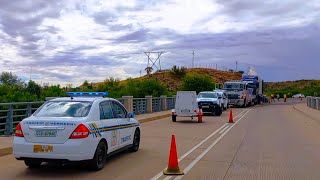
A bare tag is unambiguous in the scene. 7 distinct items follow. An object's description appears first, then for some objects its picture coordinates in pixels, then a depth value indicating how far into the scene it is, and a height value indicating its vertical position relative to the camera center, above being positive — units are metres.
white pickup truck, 20.71 -0.55
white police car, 5.77 -0.77
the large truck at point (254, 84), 36.31 +1.75
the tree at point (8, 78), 33.34 +2.12
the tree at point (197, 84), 45.40 +2.14
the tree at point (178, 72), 79.17 +7.02
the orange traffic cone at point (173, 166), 5.97 -1.45
